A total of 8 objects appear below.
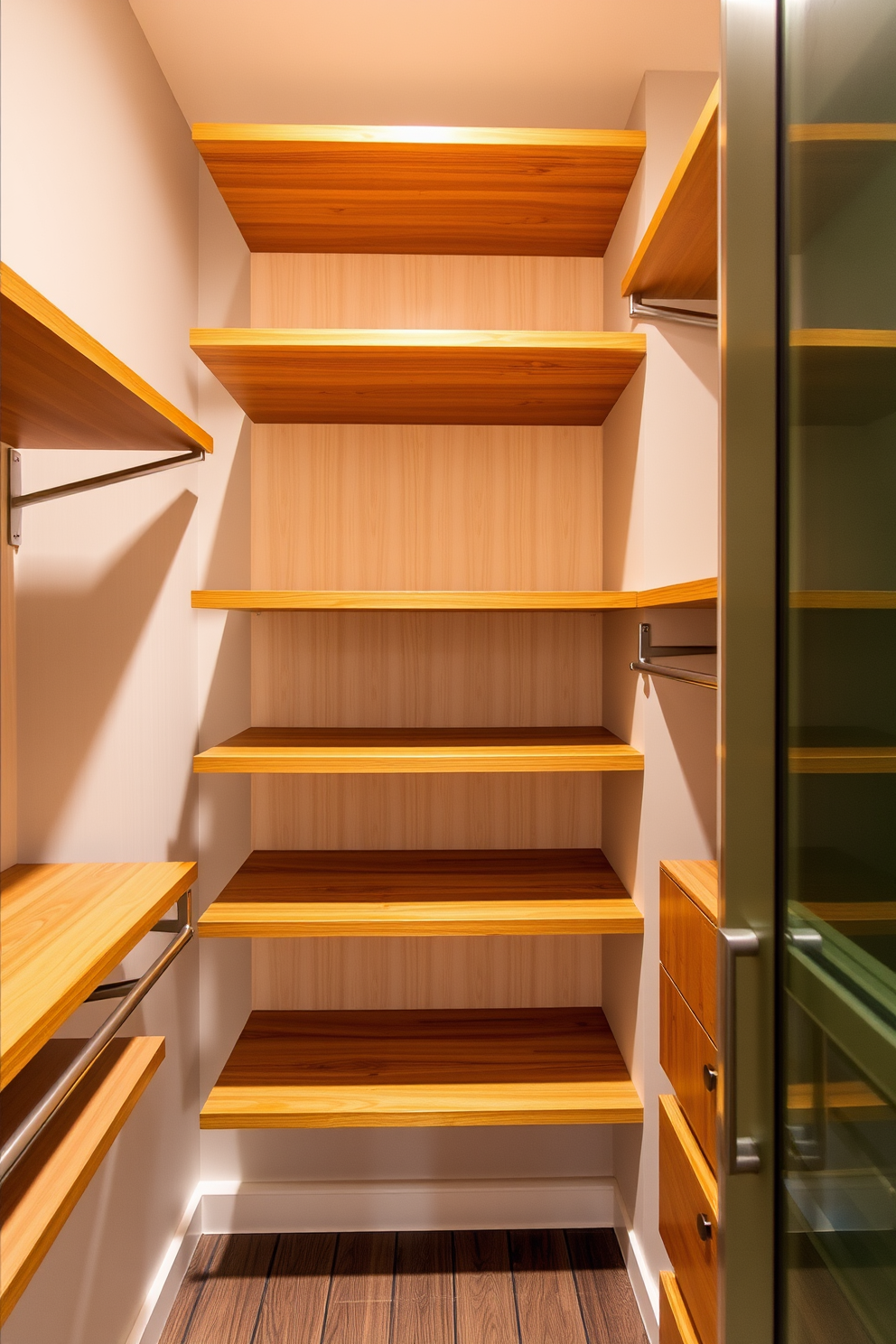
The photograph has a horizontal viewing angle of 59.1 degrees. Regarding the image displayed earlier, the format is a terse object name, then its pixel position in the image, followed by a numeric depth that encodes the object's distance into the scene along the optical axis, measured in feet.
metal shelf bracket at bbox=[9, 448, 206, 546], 3.55
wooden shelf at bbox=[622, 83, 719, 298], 3.71
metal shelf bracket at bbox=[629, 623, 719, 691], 3.94
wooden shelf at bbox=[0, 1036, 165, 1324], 2.52
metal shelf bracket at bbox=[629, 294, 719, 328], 5.01
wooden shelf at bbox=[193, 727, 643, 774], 4.91
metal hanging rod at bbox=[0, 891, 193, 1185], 2.42
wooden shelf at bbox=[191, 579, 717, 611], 4.90
